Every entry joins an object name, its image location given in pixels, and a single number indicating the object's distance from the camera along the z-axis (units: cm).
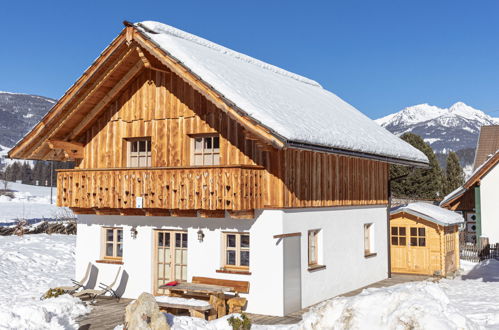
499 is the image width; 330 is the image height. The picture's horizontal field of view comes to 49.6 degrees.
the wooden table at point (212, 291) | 1320
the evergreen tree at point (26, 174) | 13995
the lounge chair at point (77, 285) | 1600
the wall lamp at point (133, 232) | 1633
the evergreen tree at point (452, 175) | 6112
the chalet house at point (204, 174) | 1389
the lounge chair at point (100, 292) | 1557
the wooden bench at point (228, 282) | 1402
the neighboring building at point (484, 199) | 2855
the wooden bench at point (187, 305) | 1271
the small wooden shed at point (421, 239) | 2038
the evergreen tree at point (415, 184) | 5050
